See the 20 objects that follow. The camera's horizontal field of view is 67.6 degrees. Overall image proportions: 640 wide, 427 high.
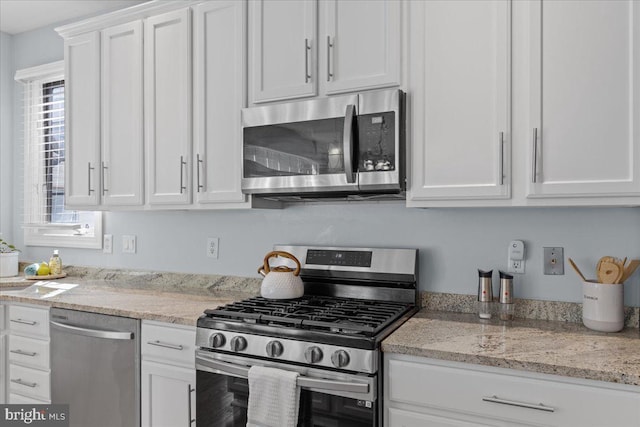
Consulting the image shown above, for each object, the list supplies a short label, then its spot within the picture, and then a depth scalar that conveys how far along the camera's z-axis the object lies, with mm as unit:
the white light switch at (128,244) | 3115
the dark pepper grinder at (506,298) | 1957
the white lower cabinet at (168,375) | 2043
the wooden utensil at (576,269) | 1856
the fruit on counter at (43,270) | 3129
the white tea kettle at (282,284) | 2211
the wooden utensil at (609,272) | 1760
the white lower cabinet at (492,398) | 1367
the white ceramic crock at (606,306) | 1742
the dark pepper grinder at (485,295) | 1972
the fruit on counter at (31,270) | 3105
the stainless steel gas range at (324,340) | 1633
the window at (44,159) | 3461
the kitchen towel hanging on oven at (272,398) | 1687
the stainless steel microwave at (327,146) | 1924
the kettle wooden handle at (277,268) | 2297
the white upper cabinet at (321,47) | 1979
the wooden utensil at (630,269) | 1781
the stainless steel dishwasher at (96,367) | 2191
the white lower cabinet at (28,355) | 2482
